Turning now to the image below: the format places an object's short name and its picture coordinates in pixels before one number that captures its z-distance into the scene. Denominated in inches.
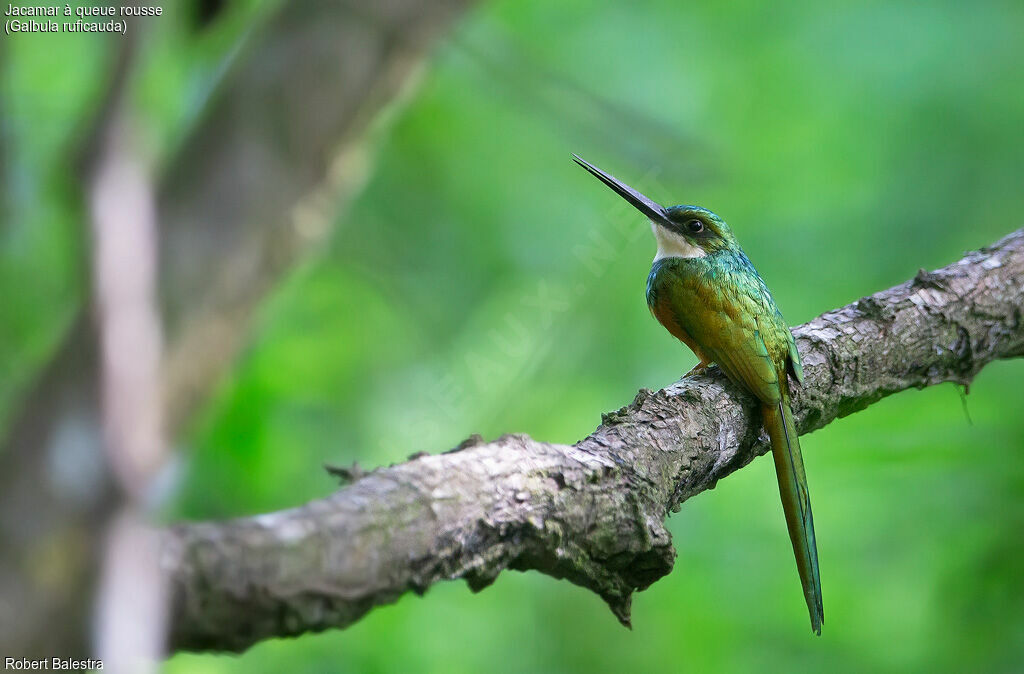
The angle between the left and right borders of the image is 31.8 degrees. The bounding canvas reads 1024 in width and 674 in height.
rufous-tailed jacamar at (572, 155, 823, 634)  184.9
